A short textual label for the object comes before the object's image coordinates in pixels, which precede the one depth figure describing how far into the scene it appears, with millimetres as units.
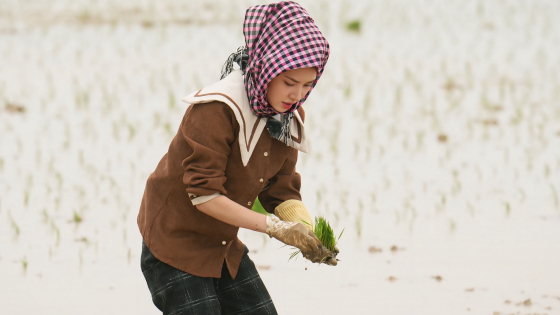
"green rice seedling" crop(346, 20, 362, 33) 16959
